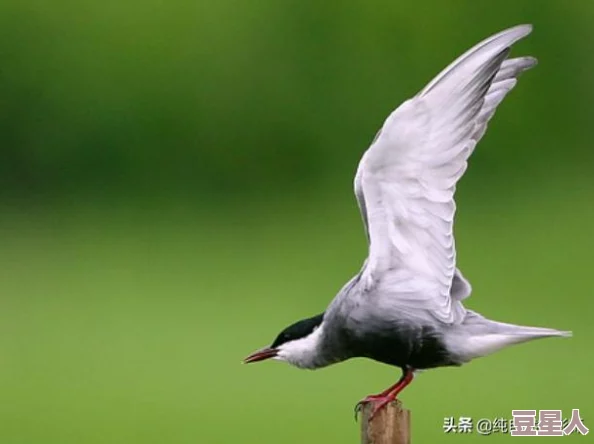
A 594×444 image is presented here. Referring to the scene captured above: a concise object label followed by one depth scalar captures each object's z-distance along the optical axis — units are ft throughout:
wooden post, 24.91
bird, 26.04
